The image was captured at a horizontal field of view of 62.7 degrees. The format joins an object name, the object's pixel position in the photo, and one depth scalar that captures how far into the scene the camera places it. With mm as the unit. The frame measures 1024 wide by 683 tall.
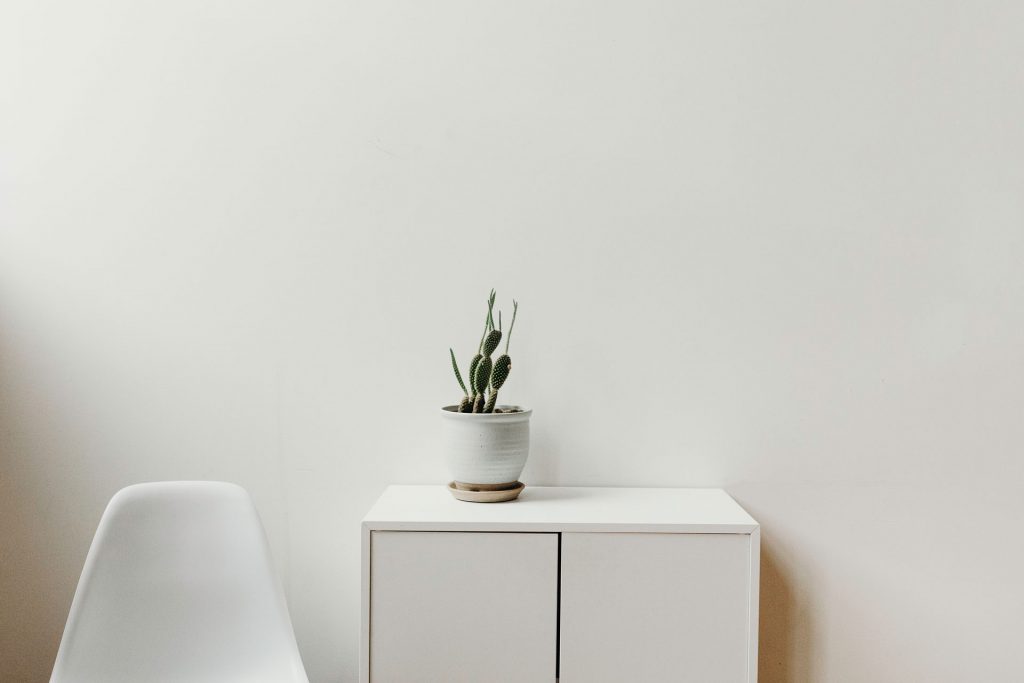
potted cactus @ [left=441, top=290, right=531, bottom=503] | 1815
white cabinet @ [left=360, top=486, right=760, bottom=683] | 1704
